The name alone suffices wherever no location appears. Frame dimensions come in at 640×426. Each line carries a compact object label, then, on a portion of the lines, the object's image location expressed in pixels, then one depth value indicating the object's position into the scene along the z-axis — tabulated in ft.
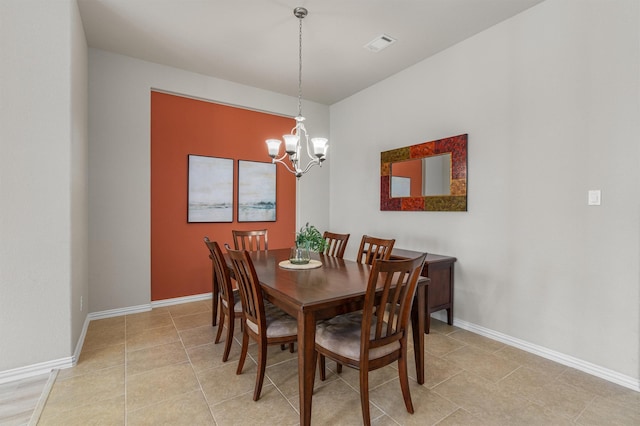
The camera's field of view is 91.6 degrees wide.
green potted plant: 8.21
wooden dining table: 5.31
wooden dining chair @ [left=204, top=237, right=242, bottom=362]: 7.74
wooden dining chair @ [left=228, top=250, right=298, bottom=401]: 6.26
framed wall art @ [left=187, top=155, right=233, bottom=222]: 13.03
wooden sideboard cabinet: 9.77
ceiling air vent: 10.16
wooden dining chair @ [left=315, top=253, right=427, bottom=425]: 5.35
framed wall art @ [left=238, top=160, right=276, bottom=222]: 14.19
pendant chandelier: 8.70
